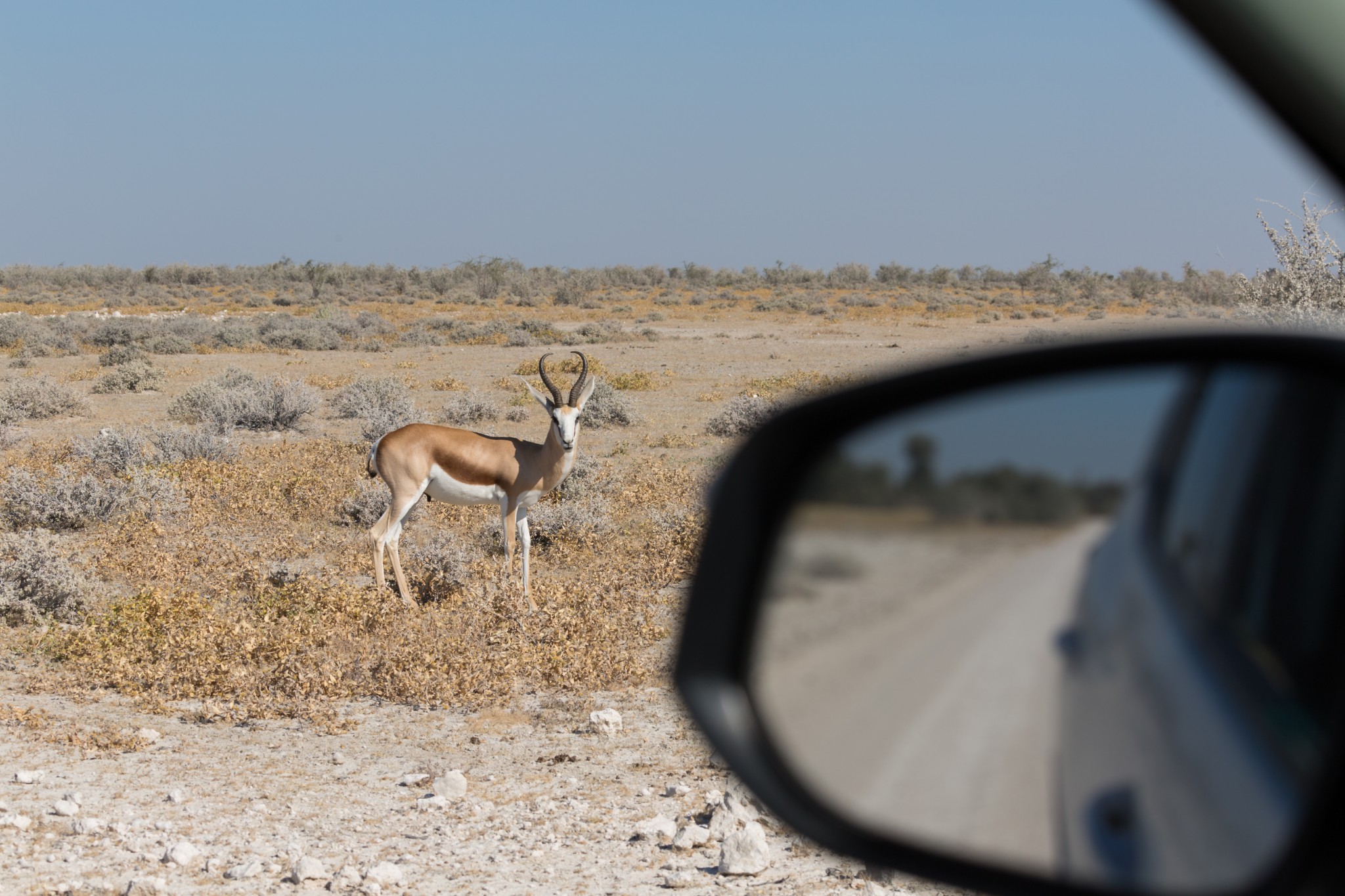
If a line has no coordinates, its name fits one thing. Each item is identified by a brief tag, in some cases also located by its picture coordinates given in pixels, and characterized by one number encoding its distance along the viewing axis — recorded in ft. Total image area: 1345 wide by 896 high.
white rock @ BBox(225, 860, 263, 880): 25.93
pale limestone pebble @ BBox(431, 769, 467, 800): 31.42
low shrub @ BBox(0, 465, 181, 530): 65.77
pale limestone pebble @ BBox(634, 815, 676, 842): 28.40
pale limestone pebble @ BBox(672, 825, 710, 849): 27.61
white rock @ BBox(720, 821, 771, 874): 25.95
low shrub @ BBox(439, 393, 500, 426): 112.37
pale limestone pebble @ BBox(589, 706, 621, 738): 36.70
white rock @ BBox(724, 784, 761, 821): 28.22
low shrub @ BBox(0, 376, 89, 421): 107.34
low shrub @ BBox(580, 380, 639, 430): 106.11
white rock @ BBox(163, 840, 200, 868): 26.43
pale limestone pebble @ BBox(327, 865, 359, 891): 25.23
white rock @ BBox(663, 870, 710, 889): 25.91
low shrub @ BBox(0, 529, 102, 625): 48.88
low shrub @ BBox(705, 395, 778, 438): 99.96
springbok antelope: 56.39
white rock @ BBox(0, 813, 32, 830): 28.40
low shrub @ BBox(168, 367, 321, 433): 102.73
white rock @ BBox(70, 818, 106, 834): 28.30
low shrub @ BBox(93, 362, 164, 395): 128.06
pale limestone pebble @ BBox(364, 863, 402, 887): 25.45
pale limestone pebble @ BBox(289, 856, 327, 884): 25.53
